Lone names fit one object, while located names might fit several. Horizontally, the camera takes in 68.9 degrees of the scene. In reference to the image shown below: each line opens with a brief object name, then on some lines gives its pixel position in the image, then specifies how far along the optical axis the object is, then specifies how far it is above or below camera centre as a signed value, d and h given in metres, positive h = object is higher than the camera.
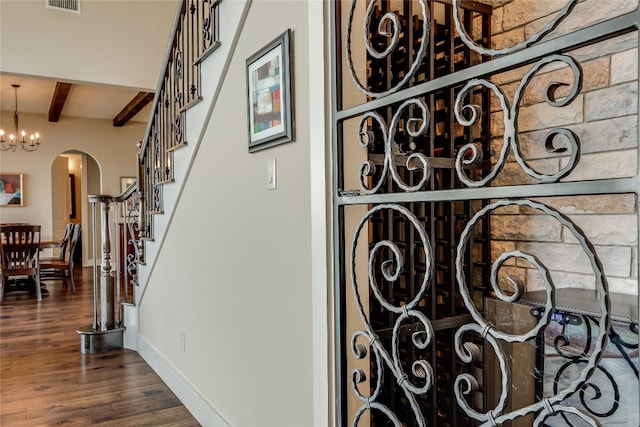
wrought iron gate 0.82 -0.02
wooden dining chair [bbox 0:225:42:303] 5.71 -0.47
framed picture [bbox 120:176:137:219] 8.98 +0.65
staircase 2.13 +0.47
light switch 1.69 +0.14
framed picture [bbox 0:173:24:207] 7.86 +0.45
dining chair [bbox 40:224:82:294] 6.36 -0.67
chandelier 7.34 +1.24
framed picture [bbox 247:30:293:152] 1.60 +0.43
